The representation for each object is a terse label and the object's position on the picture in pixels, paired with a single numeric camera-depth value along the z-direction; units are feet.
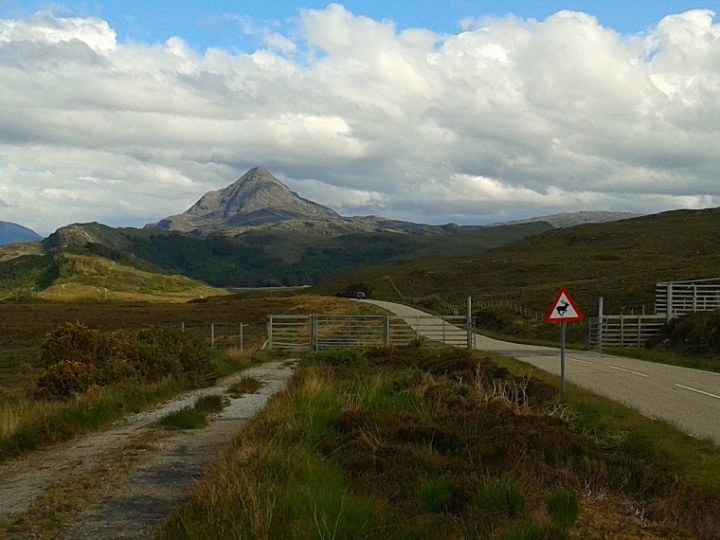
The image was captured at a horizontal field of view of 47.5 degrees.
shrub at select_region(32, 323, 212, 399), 57.67
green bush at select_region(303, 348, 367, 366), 77.77
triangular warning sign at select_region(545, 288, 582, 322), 52.49
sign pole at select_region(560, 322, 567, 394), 52.70
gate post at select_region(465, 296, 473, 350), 104.10
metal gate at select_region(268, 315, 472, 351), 109.09
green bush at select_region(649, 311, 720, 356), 98.17
